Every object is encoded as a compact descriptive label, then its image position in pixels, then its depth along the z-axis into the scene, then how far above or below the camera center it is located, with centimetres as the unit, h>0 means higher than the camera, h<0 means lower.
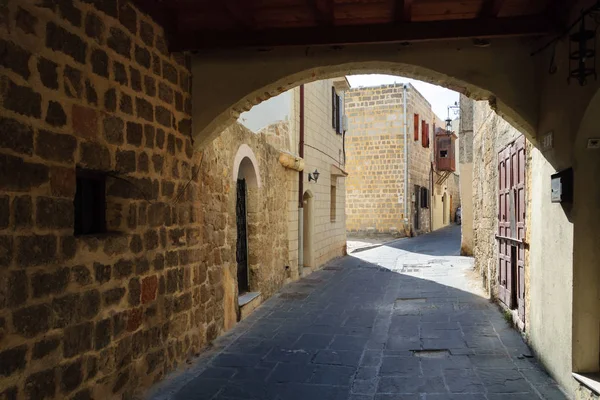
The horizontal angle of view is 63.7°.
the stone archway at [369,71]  415 +122
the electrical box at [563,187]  344 +14
